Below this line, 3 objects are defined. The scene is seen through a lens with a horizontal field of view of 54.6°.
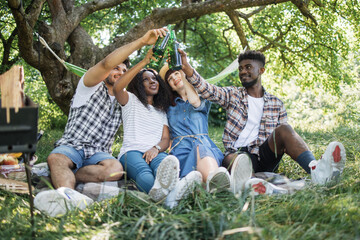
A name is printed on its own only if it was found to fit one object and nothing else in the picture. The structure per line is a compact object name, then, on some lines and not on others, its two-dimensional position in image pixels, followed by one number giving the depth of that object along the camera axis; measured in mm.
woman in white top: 2545
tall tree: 4344
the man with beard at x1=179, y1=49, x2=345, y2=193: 2621
